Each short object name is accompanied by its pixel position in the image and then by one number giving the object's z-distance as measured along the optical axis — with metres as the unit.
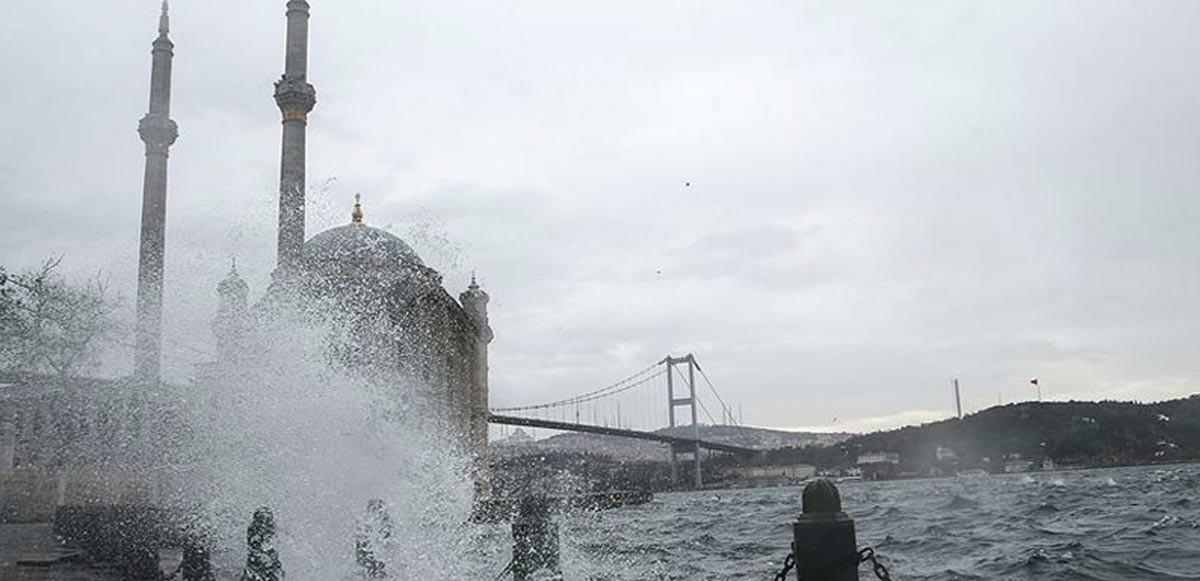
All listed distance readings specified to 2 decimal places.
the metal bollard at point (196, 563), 8.70
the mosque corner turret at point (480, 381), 33.69
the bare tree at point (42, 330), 25.84
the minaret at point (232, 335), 14.58
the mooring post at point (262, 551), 7.14
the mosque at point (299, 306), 24.23
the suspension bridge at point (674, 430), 48.44
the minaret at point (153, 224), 29.69
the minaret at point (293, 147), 26.67
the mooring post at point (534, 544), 9.66
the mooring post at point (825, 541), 4.64
